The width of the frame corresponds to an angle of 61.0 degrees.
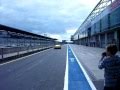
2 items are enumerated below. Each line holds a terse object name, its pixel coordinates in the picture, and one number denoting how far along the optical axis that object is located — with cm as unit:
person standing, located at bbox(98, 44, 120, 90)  183
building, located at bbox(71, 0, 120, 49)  2065
